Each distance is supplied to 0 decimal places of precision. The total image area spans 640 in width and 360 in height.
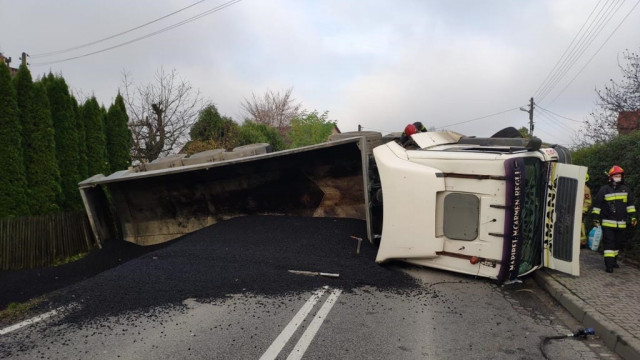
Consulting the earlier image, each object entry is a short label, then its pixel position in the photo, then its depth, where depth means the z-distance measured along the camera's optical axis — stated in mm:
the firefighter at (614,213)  6086
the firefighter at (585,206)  7551
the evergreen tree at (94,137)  12758
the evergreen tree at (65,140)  11531
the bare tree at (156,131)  20172
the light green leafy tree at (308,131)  31500
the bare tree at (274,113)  43812
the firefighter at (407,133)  7391
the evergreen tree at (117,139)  14117
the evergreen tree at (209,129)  22656
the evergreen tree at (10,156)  9750
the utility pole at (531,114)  37181
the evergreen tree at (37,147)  10422
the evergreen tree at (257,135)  23781
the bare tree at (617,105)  12164
